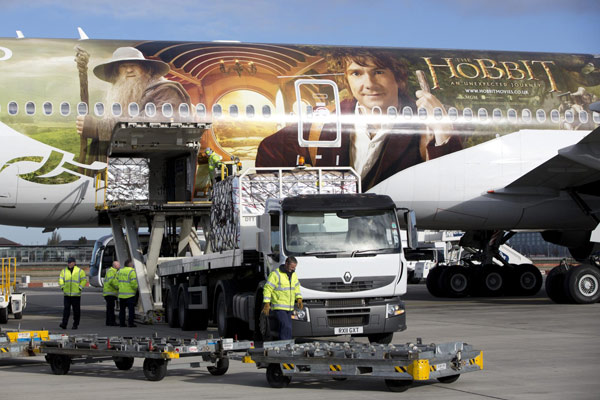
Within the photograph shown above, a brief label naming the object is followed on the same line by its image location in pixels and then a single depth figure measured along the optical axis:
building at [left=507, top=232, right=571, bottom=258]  149.25
